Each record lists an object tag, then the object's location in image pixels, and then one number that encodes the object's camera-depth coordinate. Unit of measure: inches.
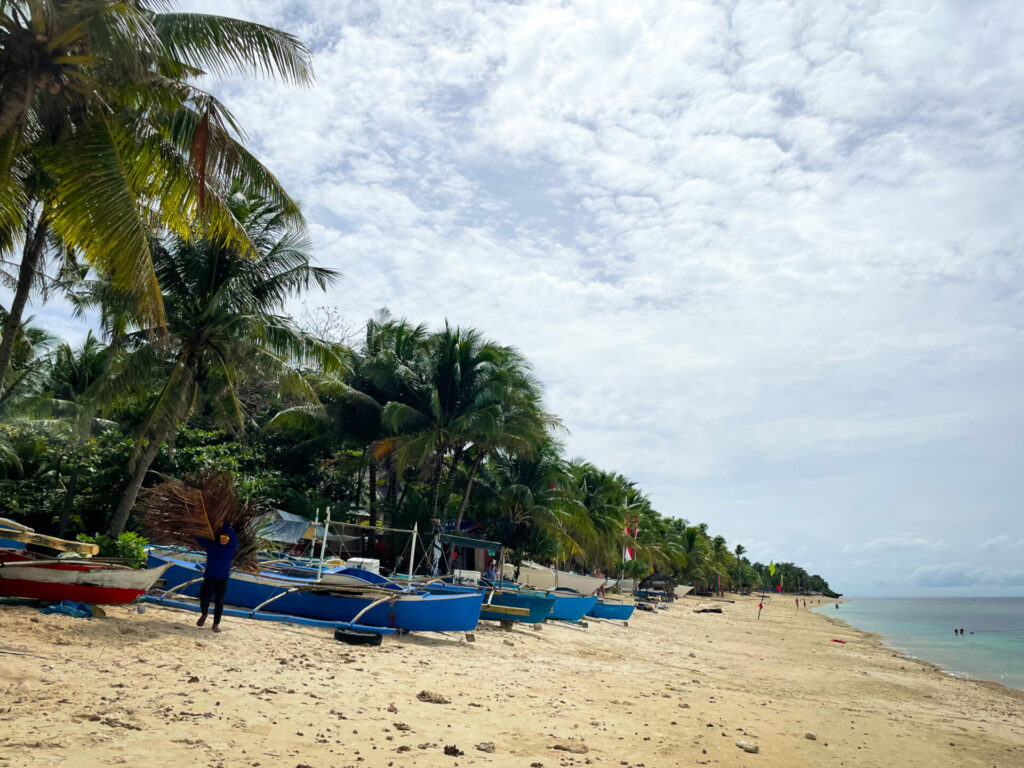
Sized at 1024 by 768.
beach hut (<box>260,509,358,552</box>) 952.3
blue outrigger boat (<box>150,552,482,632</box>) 517.3
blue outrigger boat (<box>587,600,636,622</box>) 1079.4
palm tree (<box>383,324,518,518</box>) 956.6
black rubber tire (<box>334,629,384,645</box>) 450.0
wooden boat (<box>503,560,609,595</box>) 1135.0
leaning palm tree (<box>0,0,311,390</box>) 315.3
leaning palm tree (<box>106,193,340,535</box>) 667.4
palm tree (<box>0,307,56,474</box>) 861.2
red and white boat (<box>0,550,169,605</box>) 372.8
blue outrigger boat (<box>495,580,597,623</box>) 859.4
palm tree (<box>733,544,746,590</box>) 3969.0
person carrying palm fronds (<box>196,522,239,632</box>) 399.2
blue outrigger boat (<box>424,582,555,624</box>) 746.8
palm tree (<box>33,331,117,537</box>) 808.3
